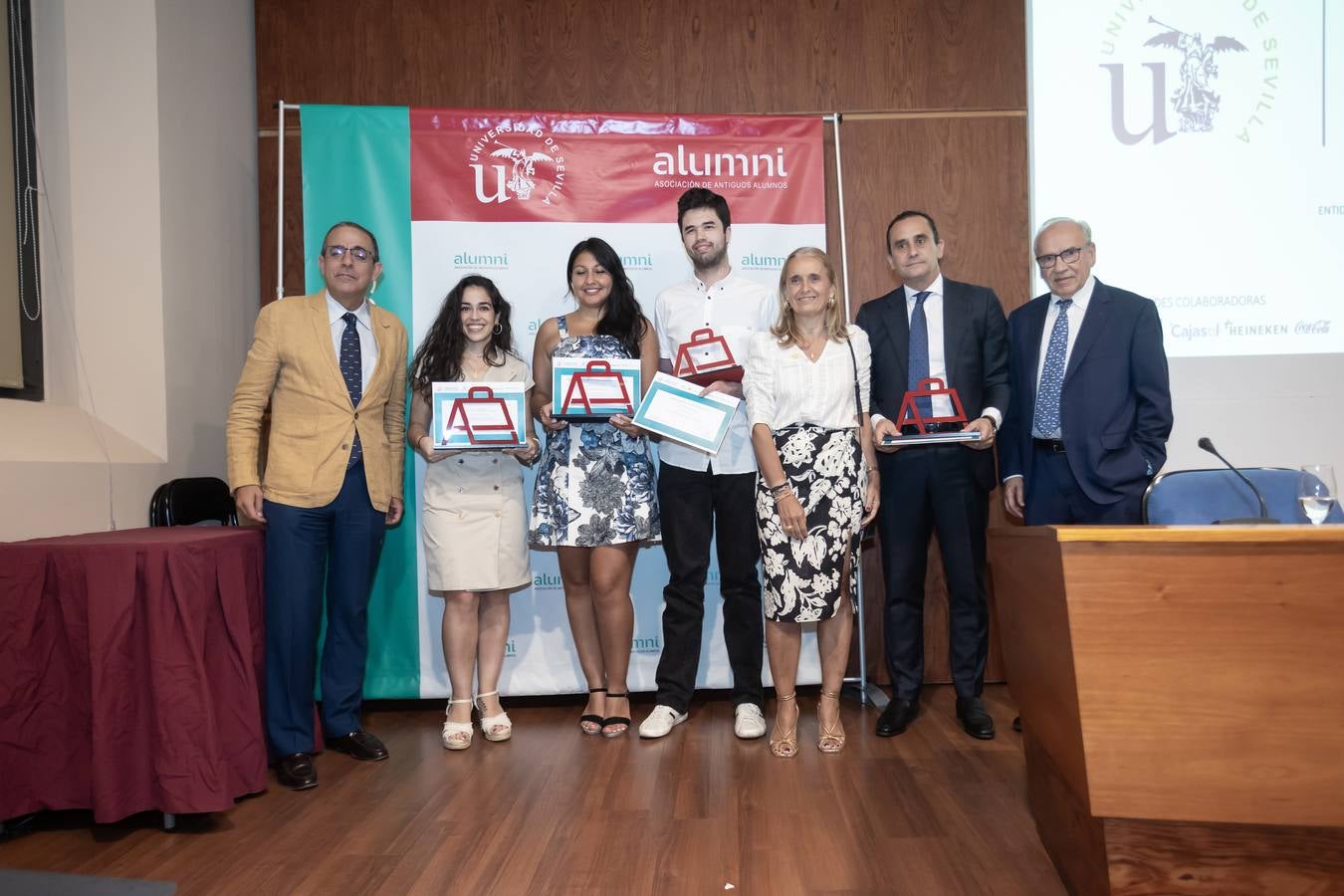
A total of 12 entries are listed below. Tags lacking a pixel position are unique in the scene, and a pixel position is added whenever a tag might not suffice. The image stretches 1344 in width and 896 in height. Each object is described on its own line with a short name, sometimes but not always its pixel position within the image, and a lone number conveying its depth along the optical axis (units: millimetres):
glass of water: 1759
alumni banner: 3713
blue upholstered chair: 2361
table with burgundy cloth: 2338
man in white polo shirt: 3156
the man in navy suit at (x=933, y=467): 3191
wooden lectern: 1501
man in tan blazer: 2875
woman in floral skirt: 2924
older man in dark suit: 2947
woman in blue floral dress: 3170
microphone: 1818
